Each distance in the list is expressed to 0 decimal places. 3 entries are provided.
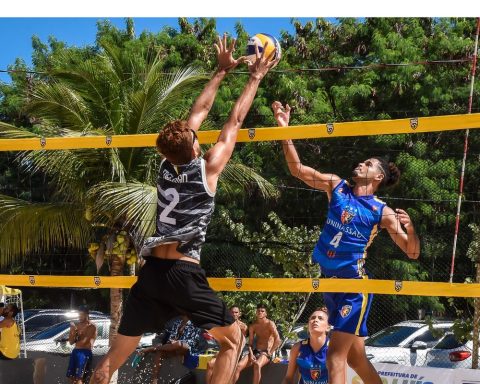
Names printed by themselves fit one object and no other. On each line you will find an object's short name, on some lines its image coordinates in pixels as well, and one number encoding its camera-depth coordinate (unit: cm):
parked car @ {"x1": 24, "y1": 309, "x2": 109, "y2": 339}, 1636
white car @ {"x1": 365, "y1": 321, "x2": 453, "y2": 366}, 1067
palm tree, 1068
